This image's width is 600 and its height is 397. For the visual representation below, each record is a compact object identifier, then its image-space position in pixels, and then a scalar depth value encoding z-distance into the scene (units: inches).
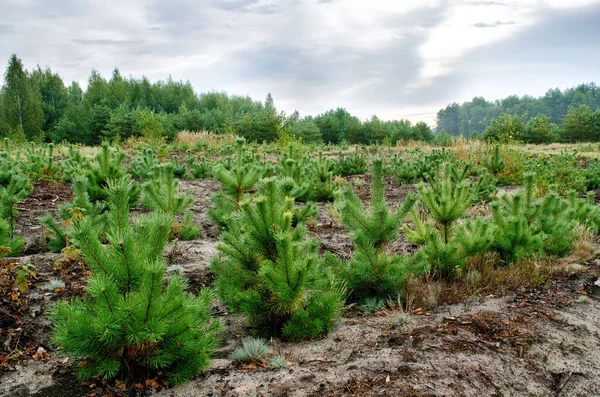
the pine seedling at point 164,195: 197.8
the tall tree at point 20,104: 1855.3
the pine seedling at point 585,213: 229.3
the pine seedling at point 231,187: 203.3
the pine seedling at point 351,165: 489.4
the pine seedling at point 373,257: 138.9
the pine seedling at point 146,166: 296.5
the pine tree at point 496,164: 438.0
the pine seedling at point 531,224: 175.2
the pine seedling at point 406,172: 433.4
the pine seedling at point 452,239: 162.7
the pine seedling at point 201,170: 426.5
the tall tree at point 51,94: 2086.6
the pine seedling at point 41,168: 338.0
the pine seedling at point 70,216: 159.0
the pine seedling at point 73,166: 303.2
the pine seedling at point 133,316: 82.7
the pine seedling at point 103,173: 248.7
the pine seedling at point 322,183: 324.2
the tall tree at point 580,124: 1494.8
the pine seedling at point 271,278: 109.7
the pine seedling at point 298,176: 270.8
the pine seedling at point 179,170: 405.3
